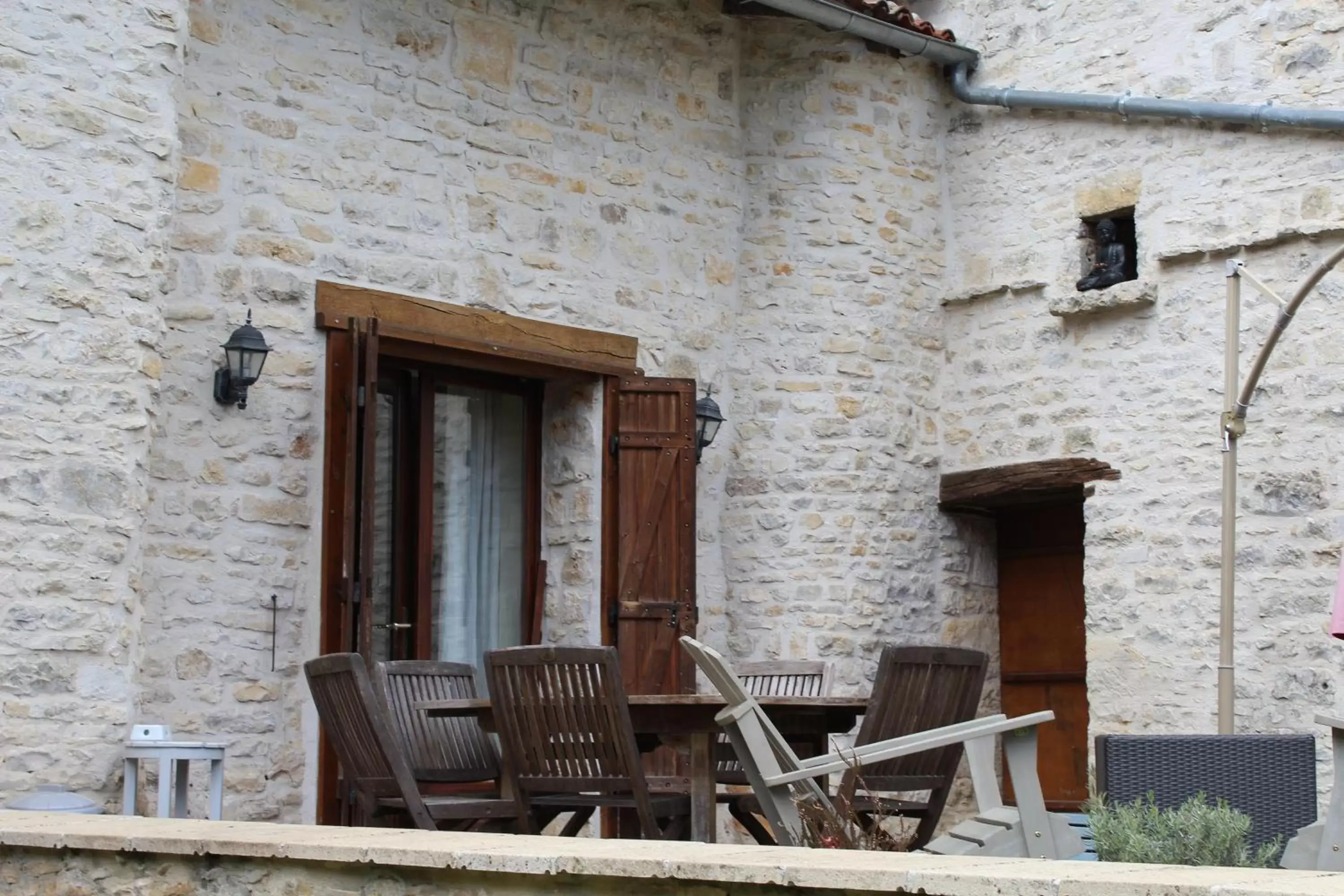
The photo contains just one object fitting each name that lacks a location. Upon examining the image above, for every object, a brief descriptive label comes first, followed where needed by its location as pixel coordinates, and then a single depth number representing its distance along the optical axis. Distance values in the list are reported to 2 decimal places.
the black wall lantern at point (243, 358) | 6.25
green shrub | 3.42
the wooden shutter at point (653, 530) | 7.35
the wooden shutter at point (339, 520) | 6.39
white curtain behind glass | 7.16
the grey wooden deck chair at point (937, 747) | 3.84
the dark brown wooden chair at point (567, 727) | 4.55
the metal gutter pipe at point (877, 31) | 7.66
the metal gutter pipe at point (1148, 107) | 6.95
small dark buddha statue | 7.65
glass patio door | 7.00
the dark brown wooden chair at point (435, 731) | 5.32
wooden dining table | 4.70
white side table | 5.28
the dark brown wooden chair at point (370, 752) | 4.70
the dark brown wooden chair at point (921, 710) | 4.65
